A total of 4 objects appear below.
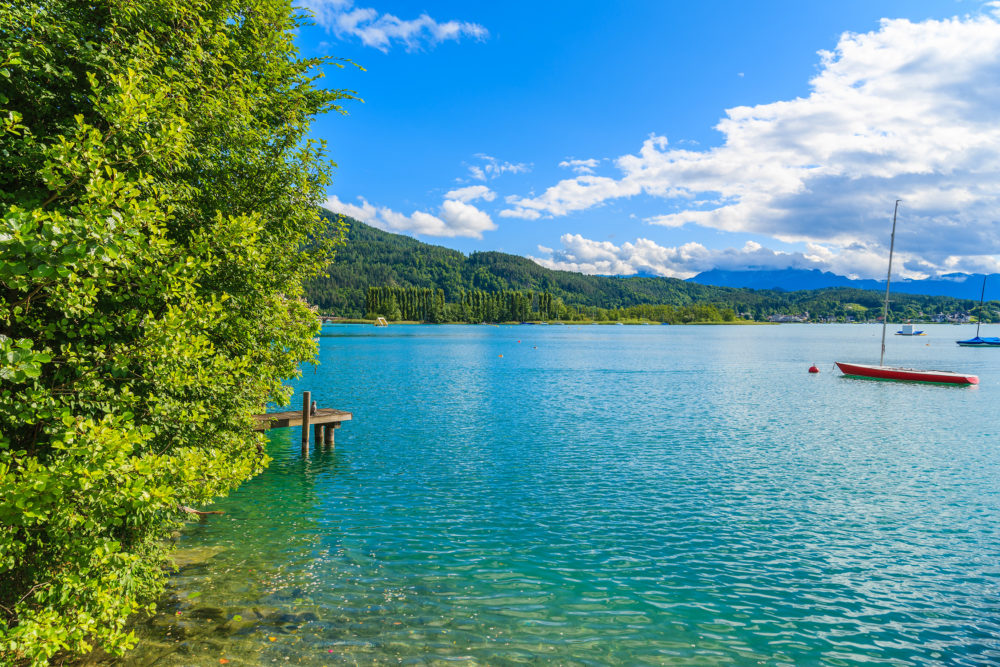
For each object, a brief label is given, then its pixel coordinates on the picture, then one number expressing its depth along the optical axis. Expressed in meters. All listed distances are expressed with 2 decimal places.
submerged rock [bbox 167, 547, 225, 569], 14.31
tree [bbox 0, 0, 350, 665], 5.89
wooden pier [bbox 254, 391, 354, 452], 26.11
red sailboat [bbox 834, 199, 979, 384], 57.50
